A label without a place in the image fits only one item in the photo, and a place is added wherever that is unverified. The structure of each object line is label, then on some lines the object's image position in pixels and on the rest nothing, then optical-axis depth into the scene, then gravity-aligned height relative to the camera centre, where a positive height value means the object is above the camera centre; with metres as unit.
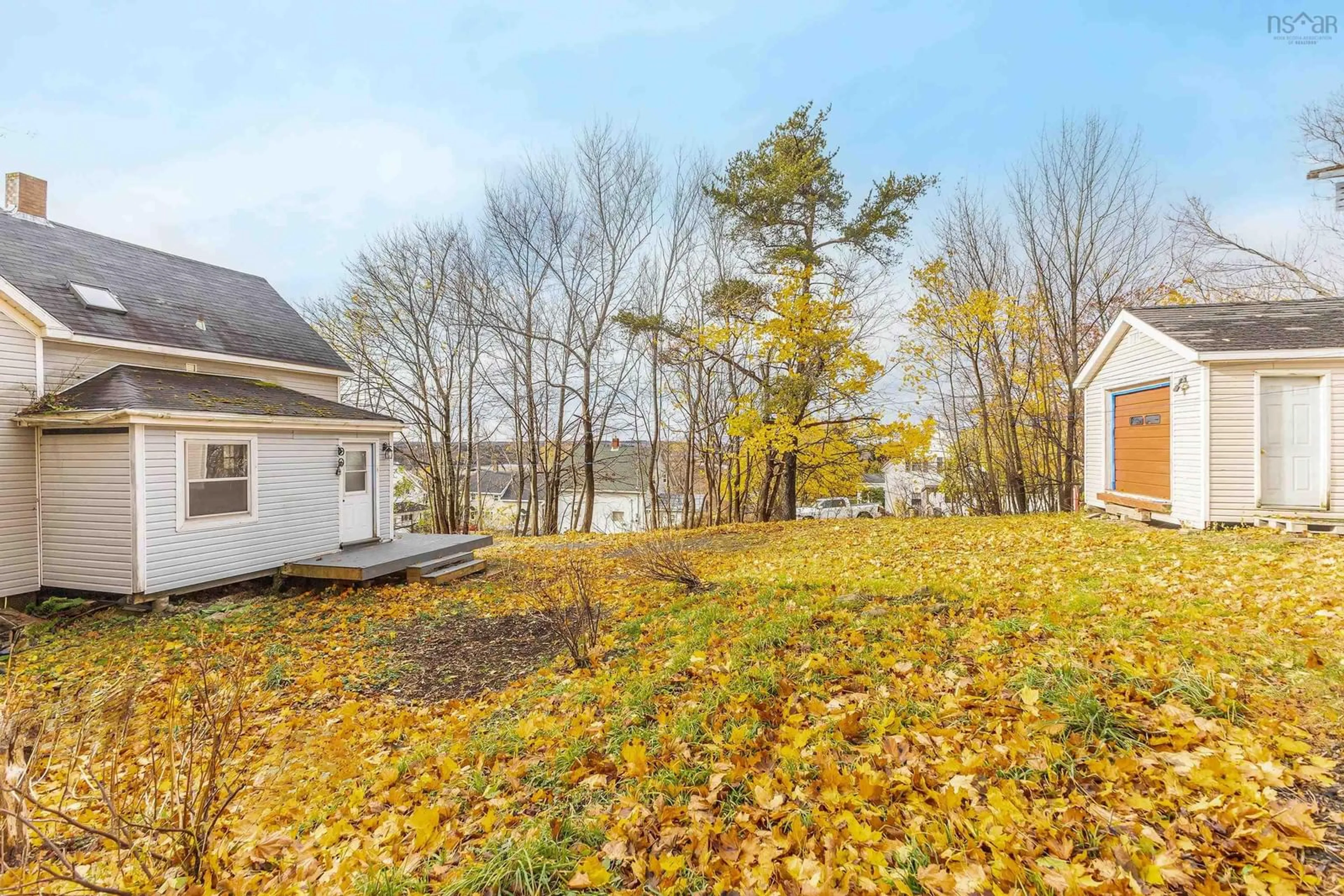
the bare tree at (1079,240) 15.90 +6.01
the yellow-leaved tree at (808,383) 14.13 +1.57
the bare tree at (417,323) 19.92 +4.46
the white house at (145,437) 7.72 +0.17
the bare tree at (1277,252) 15.20 +5.50
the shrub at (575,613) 5.20 -1.75
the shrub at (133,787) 2.22 -1.67
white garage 8.36 +0.38
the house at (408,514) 21.94 -2.78
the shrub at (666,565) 7.27 -1.66
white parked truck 26.06 -3.21
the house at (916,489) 26.25 -2.62
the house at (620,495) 23.70 -2.66
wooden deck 9.00 -1.91
